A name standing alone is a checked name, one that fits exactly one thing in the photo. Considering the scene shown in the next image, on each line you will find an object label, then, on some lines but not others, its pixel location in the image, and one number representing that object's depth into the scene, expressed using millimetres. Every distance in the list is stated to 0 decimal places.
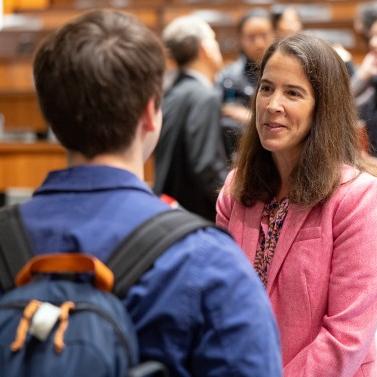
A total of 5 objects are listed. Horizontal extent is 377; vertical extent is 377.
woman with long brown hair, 3447
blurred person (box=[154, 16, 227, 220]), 7418
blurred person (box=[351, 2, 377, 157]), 6918
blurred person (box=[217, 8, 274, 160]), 7934
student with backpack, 2182
